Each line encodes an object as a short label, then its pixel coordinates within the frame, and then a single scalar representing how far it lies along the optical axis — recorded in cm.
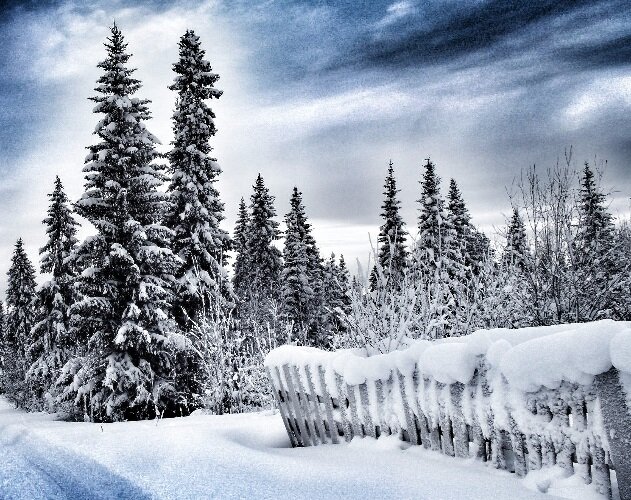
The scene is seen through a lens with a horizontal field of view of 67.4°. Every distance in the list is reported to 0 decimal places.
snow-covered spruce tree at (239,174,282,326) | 3291
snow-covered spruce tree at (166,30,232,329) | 1839
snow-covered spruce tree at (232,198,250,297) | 3697
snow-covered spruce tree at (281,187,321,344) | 3070
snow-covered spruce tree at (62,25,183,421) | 1540
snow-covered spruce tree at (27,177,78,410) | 2611
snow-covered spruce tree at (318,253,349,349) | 3634
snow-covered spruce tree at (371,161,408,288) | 3100
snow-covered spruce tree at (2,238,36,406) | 3459
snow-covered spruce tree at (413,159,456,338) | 2681
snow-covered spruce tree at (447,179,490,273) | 2947
